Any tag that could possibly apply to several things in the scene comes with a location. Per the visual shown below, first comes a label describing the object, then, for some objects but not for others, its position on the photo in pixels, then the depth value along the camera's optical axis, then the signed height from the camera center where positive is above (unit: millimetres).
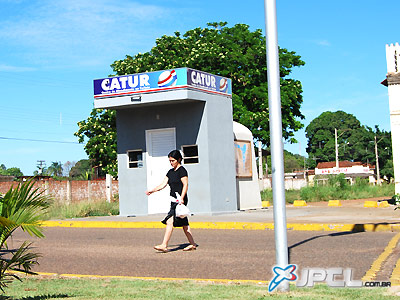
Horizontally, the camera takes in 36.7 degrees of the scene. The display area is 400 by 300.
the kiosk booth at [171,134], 20812 +1904
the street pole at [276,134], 6871 +546
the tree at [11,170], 132700 +5225
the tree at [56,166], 135225 +5980
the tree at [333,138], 123875 +8785
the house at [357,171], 95700 +1213
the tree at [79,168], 122531 +4838
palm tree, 5719 -212
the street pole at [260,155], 42156 +1880
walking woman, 11047 -40
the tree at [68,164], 131125 +5911
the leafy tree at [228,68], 39719 +7876
